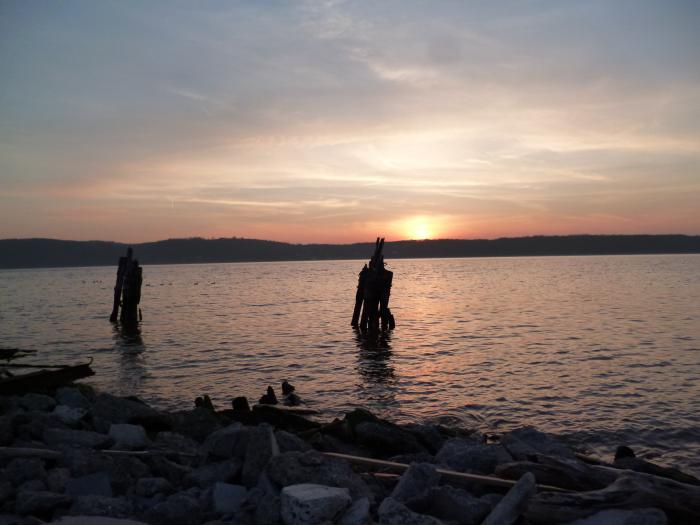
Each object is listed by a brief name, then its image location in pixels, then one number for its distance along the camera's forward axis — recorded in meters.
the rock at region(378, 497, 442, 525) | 4.59
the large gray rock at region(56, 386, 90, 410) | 10.30
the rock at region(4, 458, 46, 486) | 5.89
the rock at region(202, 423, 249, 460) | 6.68
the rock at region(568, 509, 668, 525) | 4.41
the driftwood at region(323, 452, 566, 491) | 5.62
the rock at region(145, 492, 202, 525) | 5.13
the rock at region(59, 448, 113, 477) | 6.11
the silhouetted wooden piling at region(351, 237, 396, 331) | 26.42
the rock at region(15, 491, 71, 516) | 5.08
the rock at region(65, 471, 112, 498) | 5.71
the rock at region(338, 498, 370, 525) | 4.64
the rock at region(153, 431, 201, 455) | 7.29
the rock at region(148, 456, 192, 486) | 6.36
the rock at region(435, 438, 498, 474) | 6.48
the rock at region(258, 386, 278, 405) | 11.69
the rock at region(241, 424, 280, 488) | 6.00
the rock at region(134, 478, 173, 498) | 5.80
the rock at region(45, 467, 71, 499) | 5.77
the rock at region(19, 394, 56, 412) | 9.78
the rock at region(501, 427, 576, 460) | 7.13
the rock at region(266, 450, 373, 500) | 5.36
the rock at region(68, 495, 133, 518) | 5.17
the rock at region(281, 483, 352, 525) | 4.63
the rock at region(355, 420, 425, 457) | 8.02
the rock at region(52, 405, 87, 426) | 8.68
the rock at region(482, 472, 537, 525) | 4.79
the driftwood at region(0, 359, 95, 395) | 11.50
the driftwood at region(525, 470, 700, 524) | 4.68
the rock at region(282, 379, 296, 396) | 13.98
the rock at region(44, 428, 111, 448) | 7.22
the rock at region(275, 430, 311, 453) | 6.84
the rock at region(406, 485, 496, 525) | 4.96
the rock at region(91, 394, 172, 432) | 8.81
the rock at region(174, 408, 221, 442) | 8.52
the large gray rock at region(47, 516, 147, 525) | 4.96
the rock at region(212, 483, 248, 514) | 5.39
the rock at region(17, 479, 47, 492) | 5.57
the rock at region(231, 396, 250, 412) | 10.11
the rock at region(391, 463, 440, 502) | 5.36
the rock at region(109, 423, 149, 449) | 7.34
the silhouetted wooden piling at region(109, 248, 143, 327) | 31.98
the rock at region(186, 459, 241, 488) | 6.10
